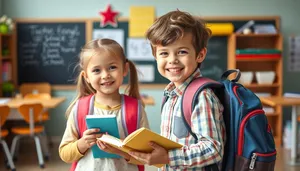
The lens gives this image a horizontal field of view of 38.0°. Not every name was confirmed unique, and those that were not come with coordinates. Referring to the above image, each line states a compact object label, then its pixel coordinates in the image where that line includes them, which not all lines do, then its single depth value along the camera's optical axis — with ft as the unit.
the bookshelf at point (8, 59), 16.75
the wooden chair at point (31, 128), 13.84
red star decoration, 17.81
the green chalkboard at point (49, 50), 17.98
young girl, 5.07
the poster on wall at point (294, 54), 18.21
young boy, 4.01
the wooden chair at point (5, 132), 13.30
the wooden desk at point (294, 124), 14.44
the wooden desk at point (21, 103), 14.58
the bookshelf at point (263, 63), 17.53
